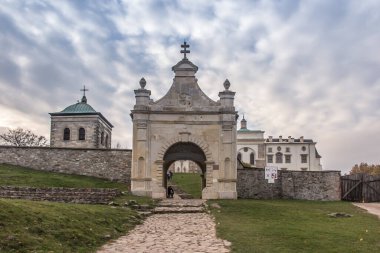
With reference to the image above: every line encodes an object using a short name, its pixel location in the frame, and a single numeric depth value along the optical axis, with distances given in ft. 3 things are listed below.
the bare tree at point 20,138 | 187.42
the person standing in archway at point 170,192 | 93.70
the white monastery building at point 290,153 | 231.50
